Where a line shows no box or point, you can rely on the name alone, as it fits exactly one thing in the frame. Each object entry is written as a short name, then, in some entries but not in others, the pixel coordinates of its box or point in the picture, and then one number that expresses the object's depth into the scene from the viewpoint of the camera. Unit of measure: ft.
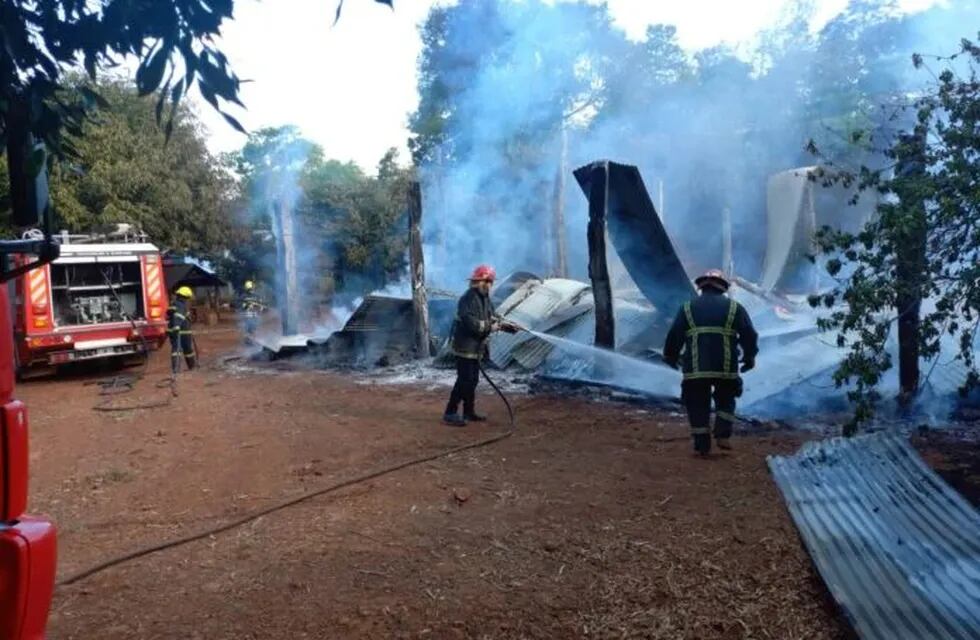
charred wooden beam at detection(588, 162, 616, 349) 26.45
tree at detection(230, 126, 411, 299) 79.56
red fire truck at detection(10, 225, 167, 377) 35.63
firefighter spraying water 23.40
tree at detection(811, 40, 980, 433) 13.04
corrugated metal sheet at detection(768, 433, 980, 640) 9.29
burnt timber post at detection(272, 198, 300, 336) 49.34
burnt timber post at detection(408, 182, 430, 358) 38.29
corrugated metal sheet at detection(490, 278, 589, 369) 35.40
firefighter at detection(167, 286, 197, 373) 36.99
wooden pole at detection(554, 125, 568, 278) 57.82
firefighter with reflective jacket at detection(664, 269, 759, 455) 18.39
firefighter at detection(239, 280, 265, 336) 64.43
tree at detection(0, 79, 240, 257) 57.93
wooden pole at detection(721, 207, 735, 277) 59.52
